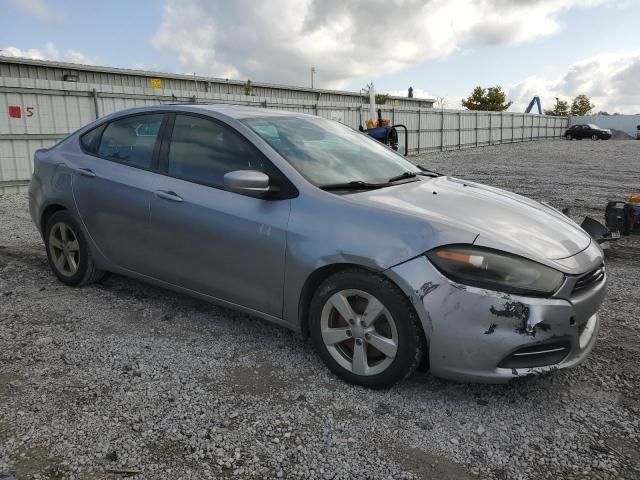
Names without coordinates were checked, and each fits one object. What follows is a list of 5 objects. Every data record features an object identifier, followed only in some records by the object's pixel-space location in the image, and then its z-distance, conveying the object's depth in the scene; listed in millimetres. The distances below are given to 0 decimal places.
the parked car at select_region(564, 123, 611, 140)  44156
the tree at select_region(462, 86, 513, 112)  62344
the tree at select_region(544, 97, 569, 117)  78200
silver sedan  2457
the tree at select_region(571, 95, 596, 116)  78000
